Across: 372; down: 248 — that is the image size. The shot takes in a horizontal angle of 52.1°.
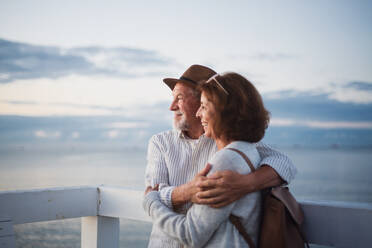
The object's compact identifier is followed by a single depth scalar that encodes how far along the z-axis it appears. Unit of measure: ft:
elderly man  4.87
